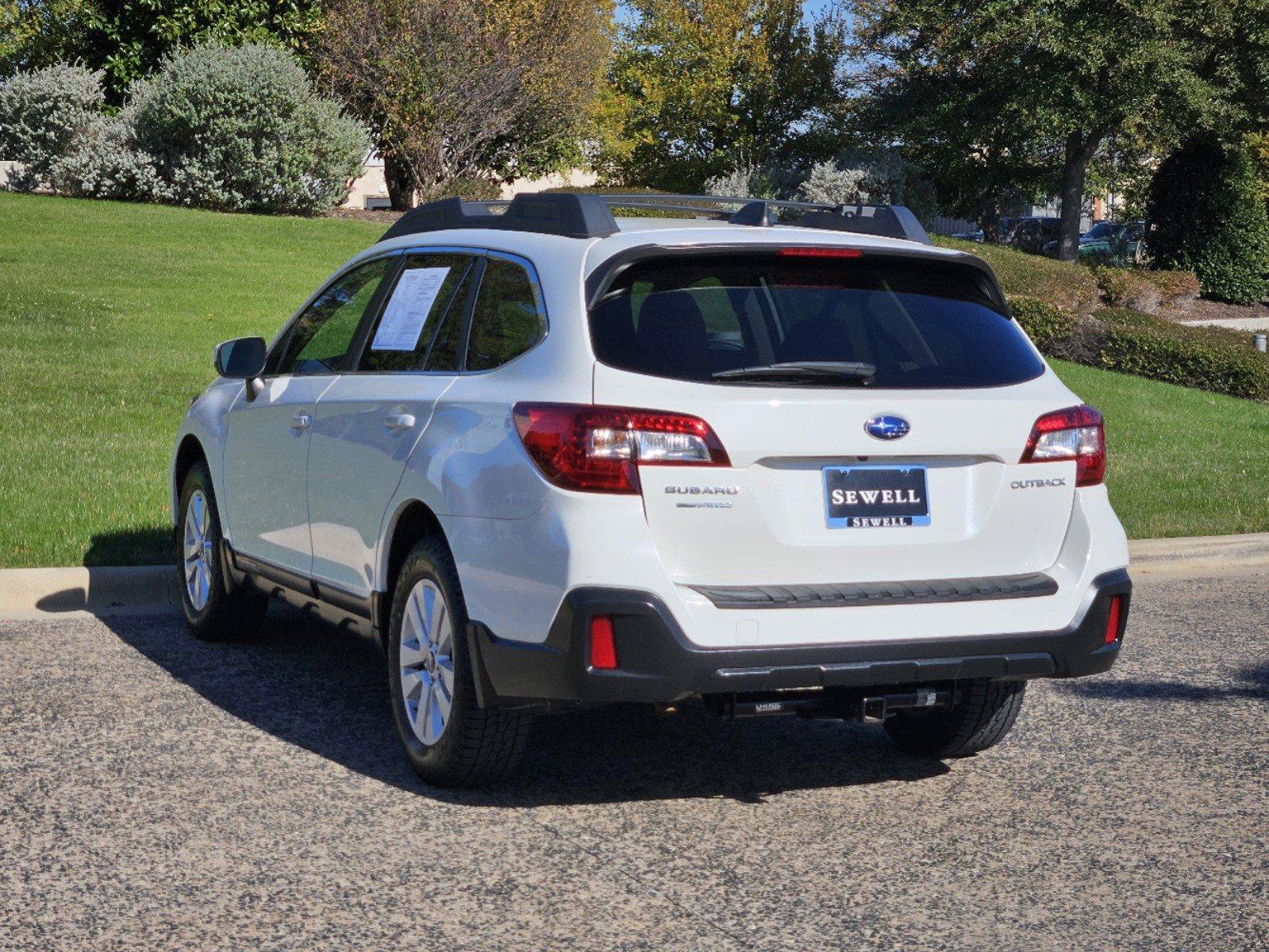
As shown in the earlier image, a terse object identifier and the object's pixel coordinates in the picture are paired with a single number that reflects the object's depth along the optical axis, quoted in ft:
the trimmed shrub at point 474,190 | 98.02
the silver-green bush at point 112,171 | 91.81
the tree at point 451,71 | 106.01
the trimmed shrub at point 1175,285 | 102.78
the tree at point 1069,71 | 112.88
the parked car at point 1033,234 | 150.30
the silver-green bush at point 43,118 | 94.43
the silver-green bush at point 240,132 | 90.27
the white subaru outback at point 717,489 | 14.53
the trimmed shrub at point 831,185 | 127.34
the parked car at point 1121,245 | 141.49
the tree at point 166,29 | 110.32
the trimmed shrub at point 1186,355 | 63.36
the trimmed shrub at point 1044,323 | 70.13
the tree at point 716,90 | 161.58
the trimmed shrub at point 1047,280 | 79.36
